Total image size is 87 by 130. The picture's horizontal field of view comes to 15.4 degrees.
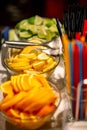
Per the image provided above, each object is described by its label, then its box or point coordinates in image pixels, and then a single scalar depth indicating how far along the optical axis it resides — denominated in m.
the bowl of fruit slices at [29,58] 0.78
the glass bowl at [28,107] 0.65
